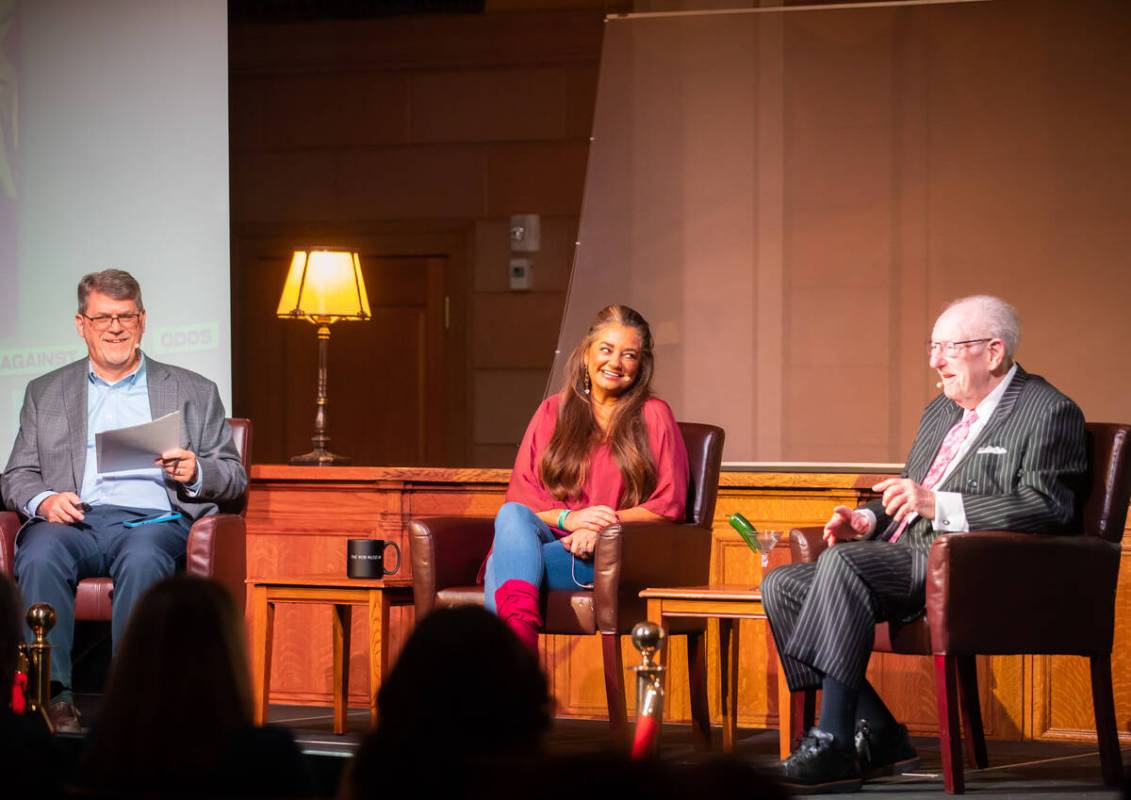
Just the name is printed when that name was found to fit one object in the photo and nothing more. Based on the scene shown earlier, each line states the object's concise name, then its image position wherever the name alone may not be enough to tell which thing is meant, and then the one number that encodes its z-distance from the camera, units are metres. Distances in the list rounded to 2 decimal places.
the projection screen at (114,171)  10.02
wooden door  14.59
